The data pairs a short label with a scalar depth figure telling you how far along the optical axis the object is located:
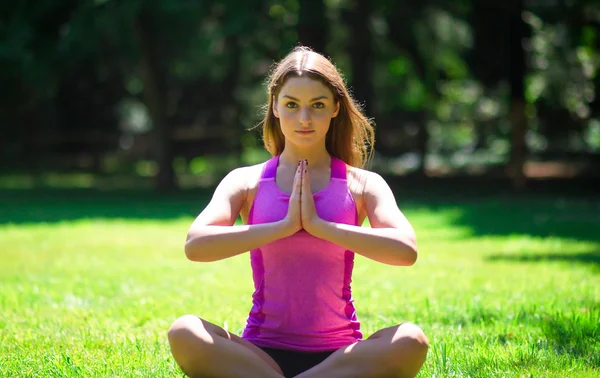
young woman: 3.56
